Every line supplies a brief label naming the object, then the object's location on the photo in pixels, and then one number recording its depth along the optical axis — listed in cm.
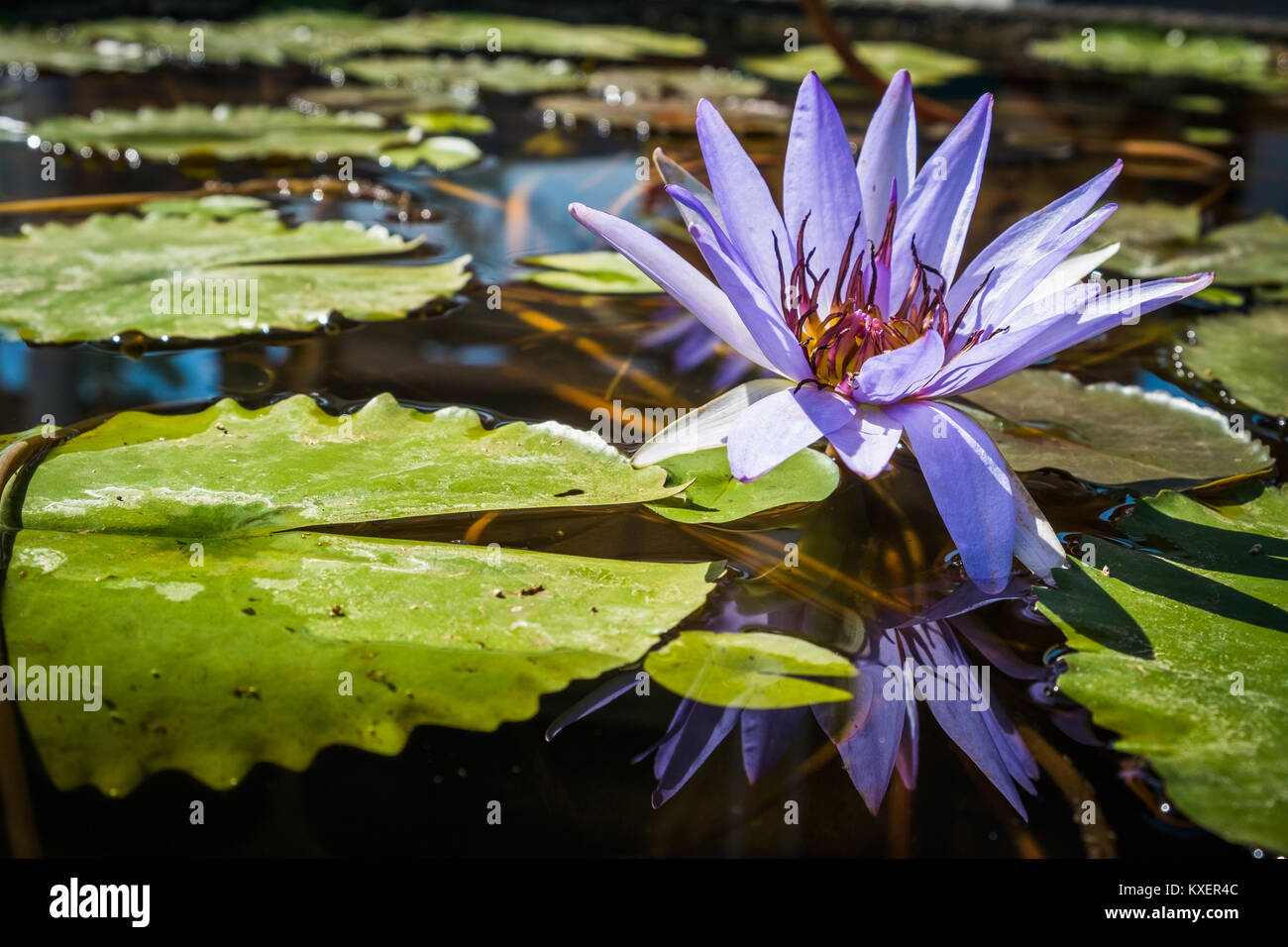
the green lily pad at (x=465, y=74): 94
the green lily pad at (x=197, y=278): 47
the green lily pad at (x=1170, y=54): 125
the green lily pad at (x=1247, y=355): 47
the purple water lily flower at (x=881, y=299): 36
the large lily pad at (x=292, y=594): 33
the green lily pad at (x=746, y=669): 34
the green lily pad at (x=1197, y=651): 32
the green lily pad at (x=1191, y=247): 57
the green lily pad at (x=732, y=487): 38
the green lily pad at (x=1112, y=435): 42
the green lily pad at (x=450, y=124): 79
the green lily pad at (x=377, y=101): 83
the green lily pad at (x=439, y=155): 69
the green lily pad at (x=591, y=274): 53
